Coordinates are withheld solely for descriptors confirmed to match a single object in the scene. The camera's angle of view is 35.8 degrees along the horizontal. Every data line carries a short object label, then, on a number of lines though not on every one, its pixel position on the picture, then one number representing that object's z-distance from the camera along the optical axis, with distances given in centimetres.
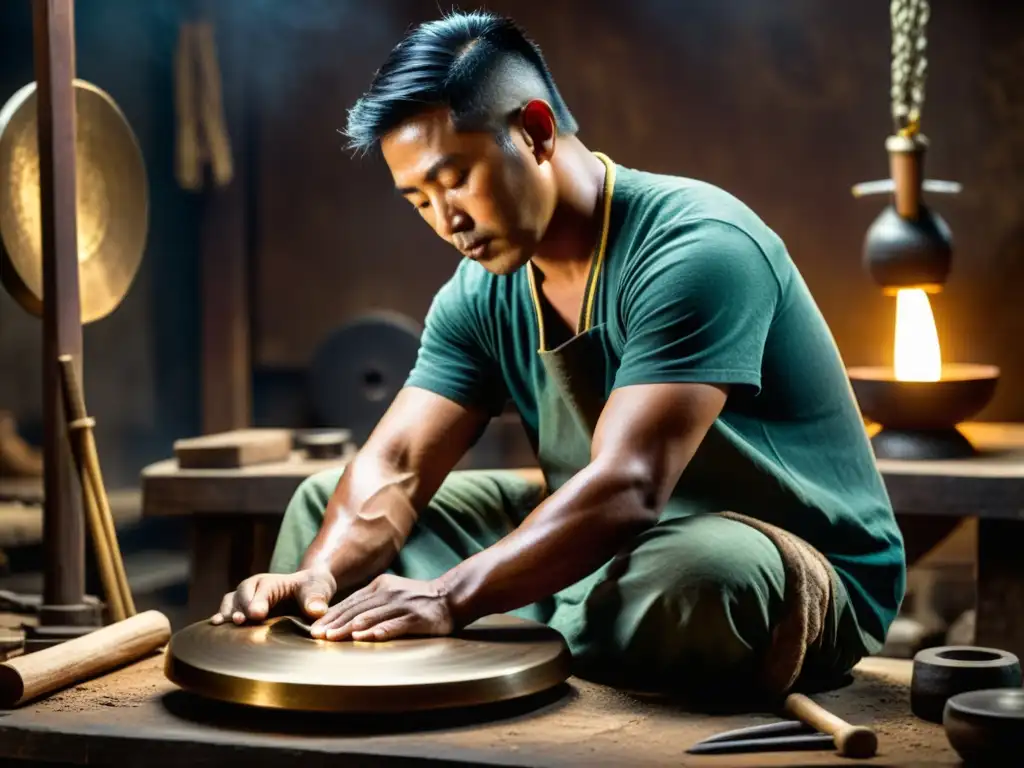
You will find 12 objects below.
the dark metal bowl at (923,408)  523
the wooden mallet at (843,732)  292
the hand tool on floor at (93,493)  409
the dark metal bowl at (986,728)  283
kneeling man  321
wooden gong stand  416
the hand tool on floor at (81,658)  329
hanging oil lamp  525
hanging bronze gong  439
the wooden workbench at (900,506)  481
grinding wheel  698
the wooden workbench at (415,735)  293
